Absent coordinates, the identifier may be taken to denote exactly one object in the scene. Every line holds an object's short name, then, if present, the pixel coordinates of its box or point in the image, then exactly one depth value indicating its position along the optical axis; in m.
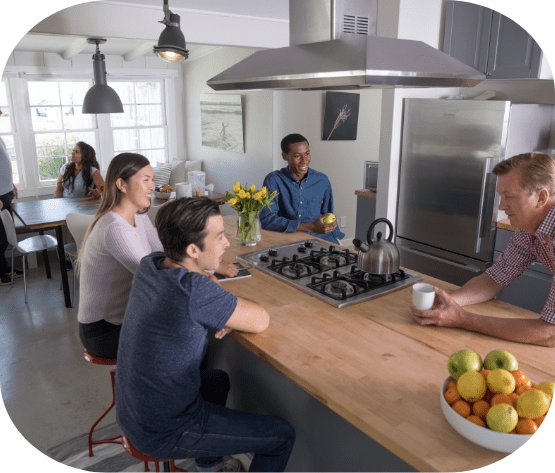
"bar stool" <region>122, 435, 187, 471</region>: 1.73
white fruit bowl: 1.14
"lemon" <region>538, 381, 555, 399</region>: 1.19
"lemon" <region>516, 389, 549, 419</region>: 1.14
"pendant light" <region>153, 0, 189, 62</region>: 3.39
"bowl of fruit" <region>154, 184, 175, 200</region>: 5.00
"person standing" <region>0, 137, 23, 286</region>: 4.59
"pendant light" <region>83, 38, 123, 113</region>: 5.34
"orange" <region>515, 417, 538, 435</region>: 1.14
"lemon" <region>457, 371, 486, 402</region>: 1.23
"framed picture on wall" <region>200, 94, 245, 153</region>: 6.49
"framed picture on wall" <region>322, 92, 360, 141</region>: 5.76
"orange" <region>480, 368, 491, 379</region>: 1.26
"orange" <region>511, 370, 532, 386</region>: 1.24
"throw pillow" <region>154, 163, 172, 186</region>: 6.88
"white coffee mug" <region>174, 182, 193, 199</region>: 4.30
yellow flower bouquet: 2.67
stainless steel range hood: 1.61
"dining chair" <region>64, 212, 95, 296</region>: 3.64
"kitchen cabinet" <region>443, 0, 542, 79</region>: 3.19
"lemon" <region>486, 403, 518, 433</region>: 1.14
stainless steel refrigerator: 3.20
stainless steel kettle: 2.13
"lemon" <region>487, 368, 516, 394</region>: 1.21
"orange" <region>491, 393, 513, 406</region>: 1.19
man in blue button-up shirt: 3.12
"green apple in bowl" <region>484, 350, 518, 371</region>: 1.31
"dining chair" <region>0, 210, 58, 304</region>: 4.11
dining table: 4.12
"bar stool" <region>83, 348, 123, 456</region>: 2.22
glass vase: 2.77
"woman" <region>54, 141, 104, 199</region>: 5.12
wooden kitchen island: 1.25
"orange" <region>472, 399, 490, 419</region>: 1.21
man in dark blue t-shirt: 1.55
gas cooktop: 2.07
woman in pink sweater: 2.10
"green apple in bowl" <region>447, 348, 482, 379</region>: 1.30
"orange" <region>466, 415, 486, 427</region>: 1.18
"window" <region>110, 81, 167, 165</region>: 7.10
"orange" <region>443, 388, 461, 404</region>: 1.26
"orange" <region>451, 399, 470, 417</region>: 1.21
